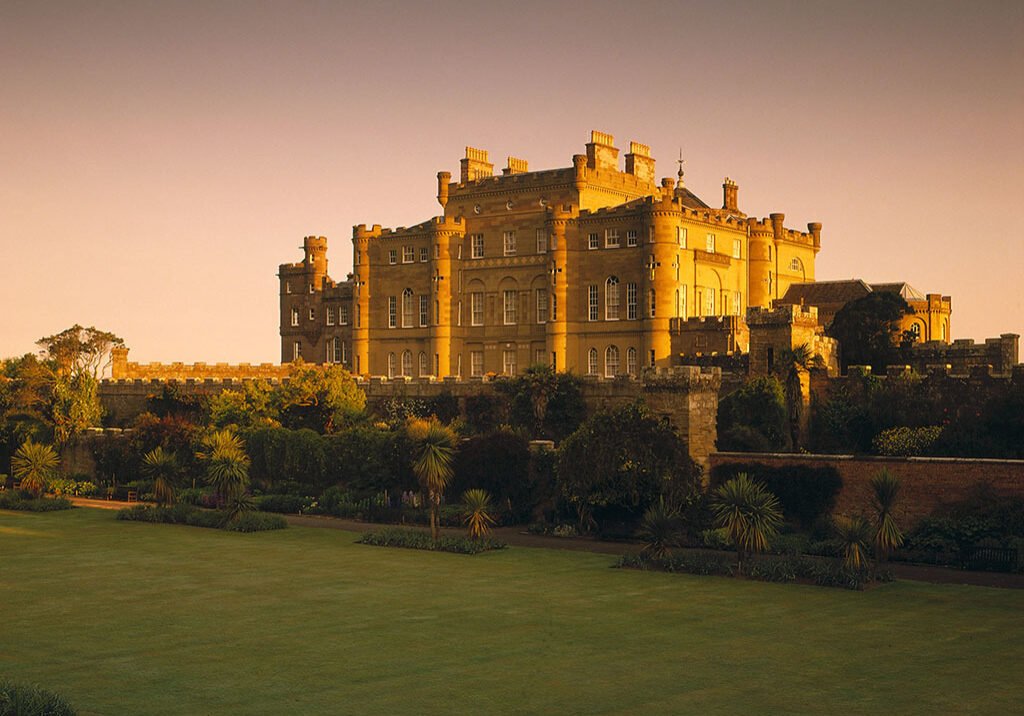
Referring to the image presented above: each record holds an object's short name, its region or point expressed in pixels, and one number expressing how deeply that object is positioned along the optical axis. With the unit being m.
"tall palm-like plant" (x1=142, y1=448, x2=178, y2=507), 45.66
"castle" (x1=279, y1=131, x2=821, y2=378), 70.31
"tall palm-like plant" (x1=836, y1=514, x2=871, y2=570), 29.38
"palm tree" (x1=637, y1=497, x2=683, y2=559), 32.44
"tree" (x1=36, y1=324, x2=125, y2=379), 81.50
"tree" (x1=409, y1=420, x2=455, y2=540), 37.28
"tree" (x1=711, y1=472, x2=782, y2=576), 30.47
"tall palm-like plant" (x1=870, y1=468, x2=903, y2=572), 29.91
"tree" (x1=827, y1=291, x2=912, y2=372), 52.34
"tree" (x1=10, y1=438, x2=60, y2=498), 49.88
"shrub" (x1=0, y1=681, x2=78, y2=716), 16.22
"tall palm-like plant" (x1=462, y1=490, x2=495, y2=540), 36.81
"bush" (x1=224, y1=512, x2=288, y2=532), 40.84
